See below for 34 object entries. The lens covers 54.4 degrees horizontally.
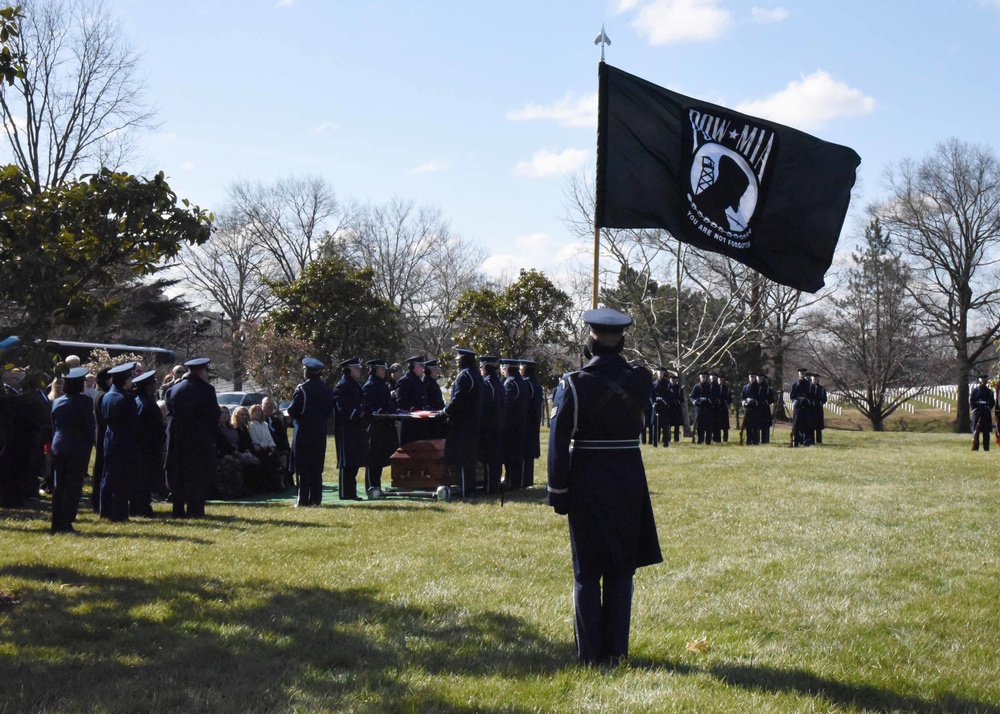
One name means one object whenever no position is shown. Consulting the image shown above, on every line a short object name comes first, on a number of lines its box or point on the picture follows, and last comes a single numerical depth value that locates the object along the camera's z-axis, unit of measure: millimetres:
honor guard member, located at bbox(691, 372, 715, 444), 27953
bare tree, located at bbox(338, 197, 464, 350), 63844
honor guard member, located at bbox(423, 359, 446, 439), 16533
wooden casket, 14609
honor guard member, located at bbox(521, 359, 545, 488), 15672
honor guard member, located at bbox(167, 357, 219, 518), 11992
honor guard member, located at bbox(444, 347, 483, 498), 13547
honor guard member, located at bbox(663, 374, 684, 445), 27312
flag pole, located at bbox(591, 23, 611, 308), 6089
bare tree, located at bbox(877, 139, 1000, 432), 47688
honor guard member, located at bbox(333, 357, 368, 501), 14414
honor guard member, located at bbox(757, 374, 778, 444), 27141
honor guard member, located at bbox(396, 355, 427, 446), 16016
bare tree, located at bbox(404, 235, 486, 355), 63406
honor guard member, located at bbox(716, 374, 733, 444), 28297
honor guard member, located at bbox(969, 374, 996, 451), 23703
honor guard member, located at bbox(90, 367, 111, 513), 11961
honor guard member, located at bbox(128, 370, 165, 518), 11883
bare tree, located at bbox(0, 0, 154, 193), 32812
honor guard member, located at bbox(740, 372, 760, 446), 26797
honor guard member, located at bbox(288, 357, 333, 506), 13016
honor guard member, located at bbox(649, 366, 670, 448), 26578
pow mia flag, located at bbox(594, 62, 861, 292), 6801
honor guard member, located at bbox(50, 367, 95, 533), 10336
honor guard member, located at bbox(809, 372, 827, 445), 26094
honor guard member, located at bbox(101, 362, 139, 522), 11445
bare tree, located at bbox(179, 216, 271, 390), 64625
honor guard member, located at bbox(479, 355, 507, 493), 14414
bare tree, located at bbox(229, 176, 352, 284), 65312
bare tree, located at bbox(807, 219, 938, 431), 46156
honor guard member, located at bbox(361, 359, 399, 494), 15180
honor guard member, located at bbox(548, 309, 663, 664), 5242
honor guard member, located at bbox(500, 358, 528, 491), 15250
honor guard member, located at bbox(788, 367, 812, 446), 25875
